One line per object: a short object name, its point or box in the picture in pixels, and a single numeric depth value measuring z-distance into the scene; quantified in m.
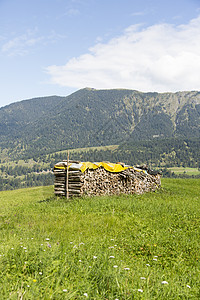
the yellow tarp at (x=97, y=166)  17.92
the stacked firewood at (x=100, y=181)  17.56
